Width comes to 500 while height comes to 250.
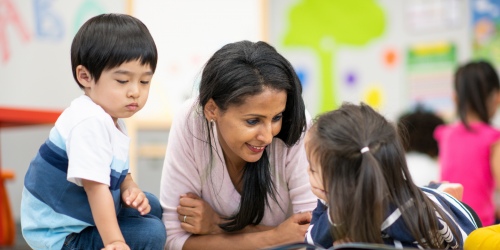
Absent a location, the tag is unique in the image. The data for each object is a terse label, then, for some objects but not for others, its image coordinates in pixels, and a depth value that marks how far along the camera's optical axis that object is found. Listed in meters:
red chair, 2.63
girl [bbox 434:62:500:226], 2.88
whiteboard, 3.38
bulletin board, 4.13
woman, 2.13
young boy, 1.99
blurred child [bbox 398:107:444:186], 2.93
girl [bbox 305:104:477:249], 1.94
